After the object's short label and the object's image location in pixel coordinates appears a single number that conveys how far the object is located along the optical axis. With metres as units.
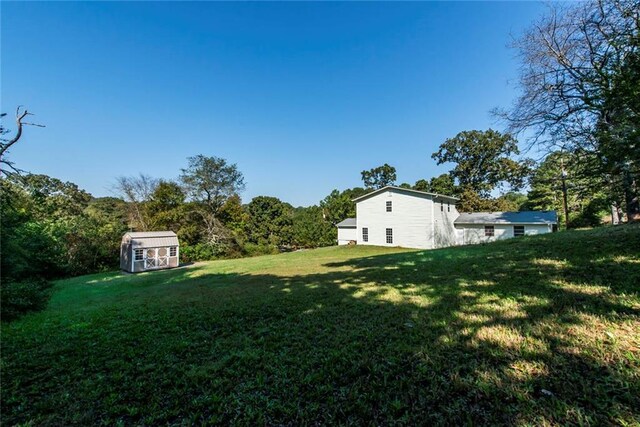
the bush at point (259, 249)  26.50
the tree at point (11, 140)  6.14
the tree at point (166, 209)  24.97
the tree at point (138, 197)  26.03
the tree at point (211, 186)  26.25
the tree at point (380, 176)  44.12
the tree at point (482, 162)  31.44
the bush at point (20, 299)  5.51
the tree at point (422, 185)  33.91
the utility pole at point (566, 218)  20.19
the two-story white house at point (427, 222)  20.08
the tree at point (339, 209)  34.81
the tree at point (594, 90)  4.75
